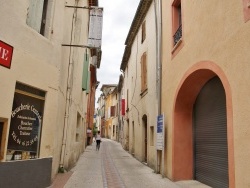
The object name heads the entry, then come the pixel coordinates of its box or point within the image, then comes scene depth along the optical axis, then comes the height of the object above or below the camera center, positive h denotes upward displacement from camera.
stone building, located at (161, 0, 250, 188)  3.53 +1.01
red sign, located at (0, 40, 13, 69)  3.74 +1.33
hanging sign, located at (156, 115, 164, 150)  6.92 -0.17
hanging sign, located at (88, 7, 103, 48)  6.37 +3.15
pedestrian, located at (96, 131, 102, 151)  14.52 -0.90
